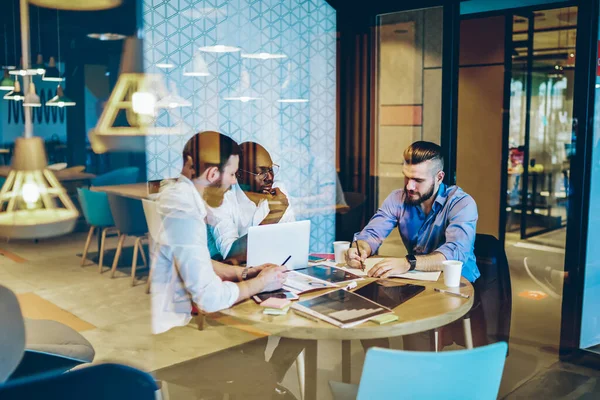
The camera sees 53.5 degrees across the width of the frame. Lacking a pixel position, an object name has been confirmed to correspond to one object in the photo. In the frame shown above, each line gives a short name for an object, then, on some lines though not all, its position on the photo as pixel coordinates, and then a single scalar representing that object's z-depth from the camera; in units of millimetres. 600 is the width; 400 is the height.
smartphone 2202
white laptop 2424
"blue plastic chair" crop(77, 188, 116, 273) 5008
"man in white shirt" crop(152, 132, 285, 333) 2191
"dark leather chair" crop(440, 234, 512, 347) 3000
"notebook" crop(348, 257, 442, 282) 2525
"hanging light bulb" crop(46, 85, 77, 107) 6654
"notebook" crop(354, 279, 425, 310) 2219
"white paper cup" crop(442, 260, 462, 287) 2393
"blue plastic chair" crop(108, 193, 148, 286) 4932
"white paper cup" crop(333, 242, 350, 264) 2801
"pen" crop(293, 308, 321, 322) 2018
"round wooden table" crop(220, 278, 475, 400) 1946
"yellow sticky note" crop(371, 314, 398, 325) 1984
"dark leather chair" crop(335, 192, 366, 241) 5133
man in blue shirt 2891
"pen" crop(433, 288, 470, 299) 2279
